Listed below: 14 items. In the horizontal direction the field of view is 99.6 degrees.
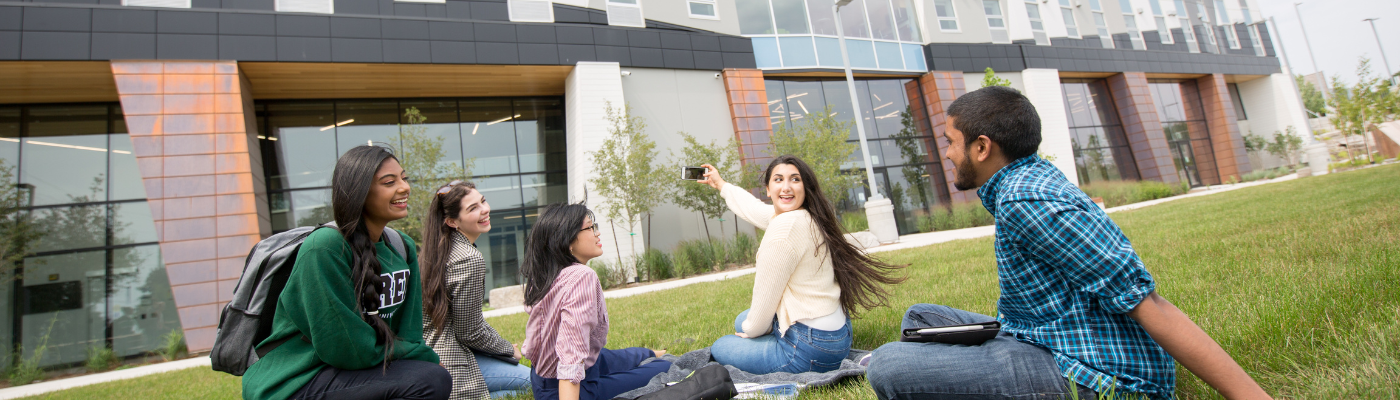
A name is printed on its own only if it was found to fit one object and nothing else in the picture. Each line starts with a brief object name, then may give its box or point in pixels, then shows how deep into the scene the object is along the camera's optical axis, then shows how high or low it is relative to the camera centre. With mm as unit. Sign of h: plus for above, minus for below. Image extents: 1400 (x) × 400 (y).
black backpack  2236 +71
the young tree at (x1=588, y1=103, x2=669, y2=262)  14680 +2279
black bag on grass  2510 -561
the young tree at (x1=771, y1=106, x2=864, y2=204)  16547 +2459
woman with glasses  2826 -134
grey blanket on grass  2881 -686
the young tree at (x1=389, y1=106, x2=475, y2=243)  13641 +3174
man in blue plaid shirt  1548 -329
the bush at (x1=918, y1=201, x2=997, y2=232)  19125 -134
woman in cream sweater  3160 -262
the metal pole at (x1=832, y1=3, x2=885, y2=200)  14820 +2660
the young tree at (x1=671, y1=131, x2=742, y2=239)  15516 +1888
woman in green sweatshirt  2207 -3
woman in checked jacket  3344 -48
